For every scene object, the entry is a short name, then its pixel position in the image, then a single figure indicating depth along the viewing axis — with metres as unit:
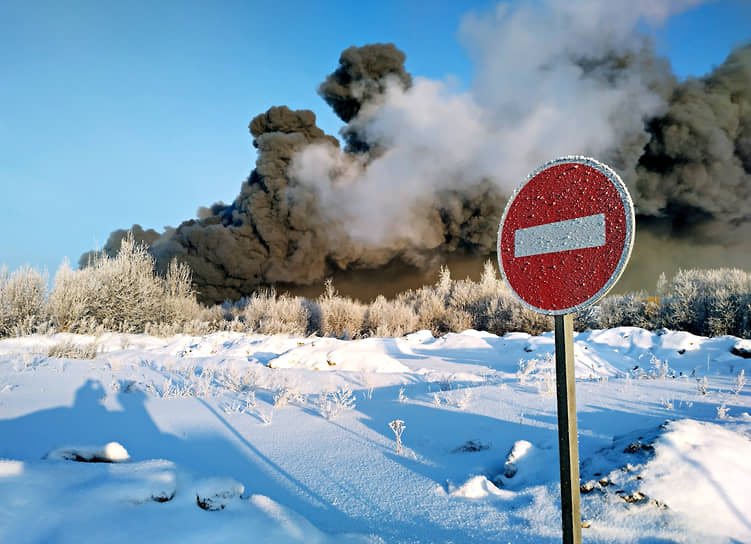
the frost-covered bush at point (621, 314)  10.32
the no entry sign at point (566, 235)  1.53
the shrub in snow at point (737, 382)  4.08
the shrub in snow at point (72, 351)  6.79
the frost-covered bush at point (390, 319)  12.70
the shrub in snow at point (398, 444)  2.95
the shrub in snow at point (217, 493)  1.97
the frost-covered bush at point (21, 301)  8.63
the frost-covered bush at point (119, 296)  9.48
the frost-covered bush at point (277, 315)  12.98
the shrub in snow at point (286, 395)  4.30
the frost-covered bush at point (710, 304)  8.98
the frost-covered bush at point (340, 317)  13.75
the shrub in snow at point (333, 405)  3.91
